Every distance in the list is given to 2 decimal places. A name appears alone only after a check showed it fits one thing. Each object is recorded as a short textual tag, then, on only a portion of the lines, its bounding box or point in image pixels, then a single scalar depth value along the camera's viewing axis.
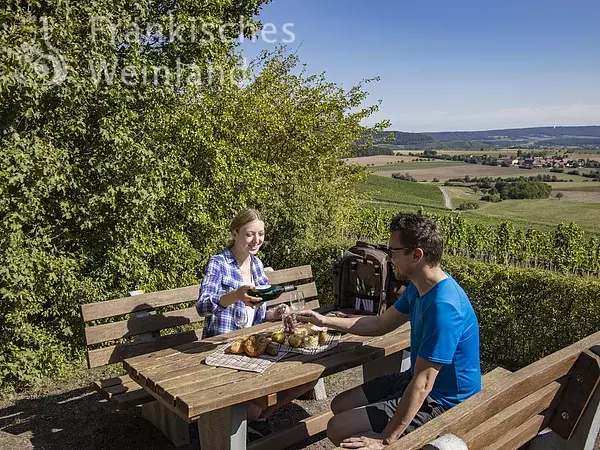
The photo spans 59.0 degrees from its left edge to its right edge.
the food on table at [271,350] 2.99
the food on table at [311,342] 3.09
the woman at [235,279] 3.51
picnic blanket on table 2.82
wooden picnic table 2.50
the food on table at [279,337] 3.13
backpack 3.67
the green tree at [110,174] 4.79
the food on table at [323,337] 3.20
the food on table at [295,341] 3.08
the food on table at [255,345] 2.97
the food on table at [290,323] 3.19
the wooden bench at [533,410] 1.78
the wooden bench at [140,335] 3.57
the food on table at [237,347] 3.00
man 2.40
